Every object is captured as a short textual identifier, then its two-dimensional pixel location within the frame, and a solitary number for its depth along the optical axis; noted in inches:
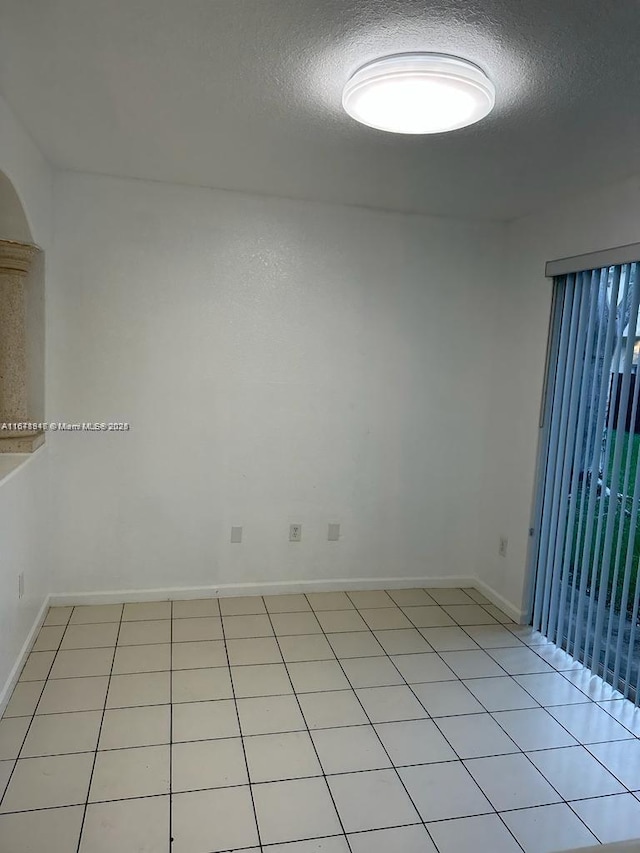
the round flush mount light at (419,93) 71.9
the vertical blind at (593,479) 114.1
